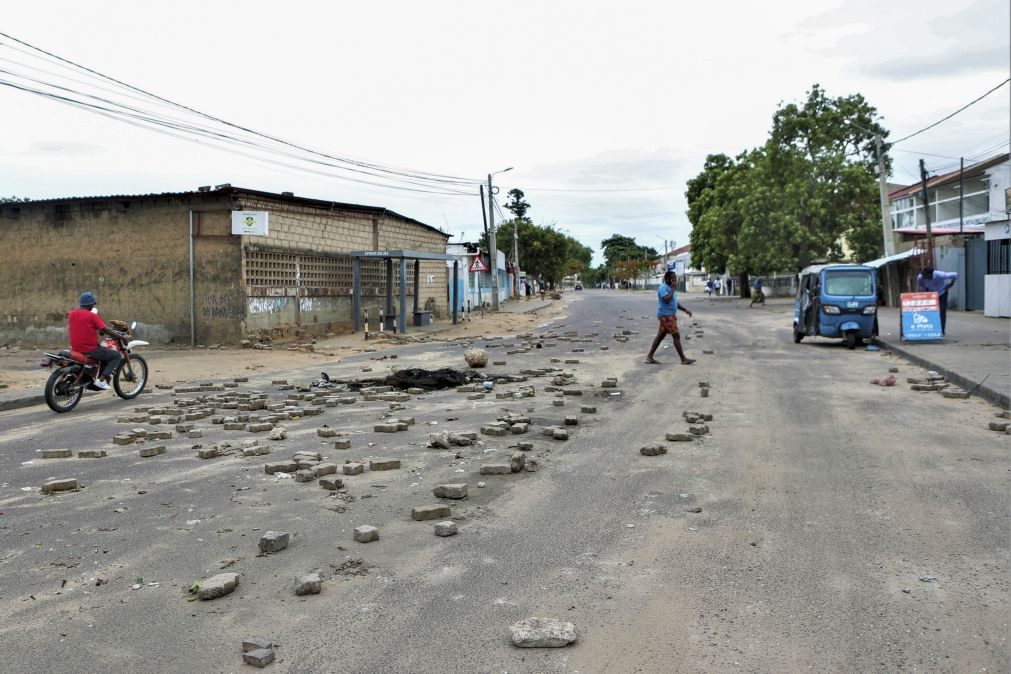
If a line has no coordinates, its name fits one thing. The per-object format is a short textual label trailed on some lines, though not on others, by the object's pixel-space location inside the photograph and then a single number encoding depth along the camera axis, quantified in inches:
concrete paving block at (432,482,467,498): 209.2
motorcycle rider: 402.9
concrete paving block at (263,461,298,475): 241.4
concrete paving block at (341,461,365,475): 237.5
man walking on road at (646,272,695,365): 530.6
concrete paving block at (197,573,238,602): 143.7
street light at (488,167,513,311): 1504.7
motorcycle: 393.1
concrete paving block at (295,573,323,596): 144.6
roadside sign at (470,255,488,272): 1152.2
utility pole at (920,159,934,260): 1021.2
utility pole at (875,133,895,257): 1106.7
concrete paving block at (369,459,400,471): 242.5
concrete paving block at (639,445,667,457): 257.8
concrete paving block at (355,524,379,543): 174.1
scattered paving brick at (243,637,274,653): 122.1
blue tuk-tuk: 645.9
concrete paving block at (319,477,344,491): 219.0
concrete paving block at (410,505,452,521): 189.2
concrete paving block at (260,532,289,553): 168.2
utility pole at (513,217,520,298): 2332.7
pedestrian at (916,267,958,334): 677.9
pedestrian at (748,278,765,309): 1530.6
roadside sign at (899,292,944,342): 646.5
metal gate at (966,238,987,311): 1059.9
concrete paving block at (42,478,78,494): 223.6
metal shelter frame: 893.2
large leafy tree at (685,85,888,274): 1477.6
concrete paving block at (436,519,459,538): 177.9
